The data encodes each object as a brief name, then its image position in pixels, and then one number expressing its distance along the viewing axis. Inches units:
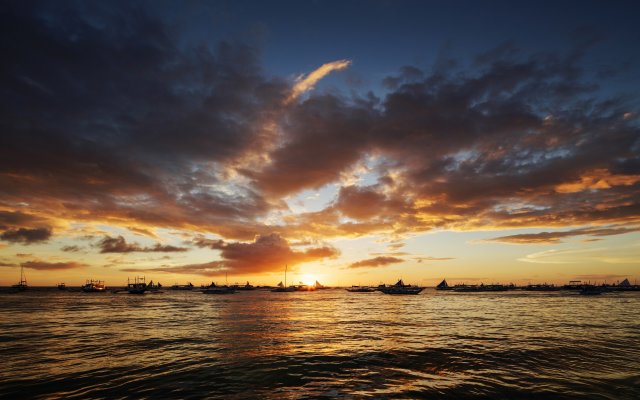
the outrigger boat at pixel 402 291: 6505.9
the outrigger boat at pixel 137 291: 6318.9
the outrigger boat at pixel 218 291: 7565.0
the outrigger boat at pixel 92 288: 7313.0
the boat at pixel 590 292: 5899.6
